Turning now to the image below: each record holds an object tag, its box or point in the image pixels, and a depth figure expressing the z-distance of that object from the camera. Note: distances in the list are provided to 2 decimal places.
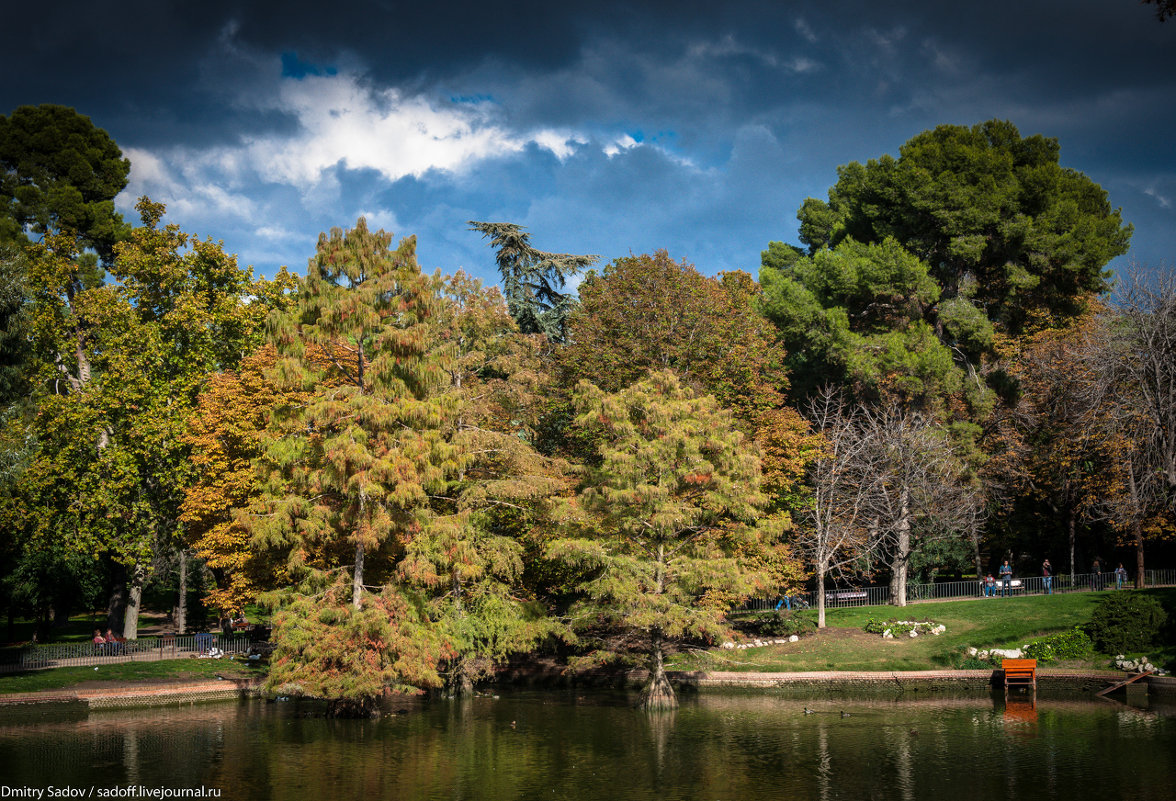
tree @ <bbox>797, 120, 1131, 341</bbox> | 45.03
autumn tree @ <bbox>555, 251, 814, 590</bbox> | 37.16
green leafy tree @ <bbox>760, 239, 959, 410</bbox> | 43.88
